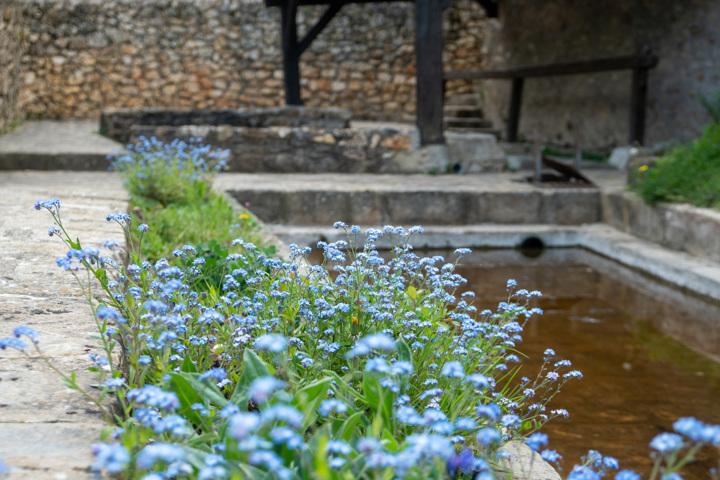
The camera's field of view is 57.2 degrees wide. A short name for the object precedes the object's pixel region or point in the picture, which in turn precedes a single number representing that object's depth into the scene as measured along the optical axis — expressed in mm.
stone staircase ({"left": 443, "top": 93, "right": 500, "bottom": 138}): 10727
